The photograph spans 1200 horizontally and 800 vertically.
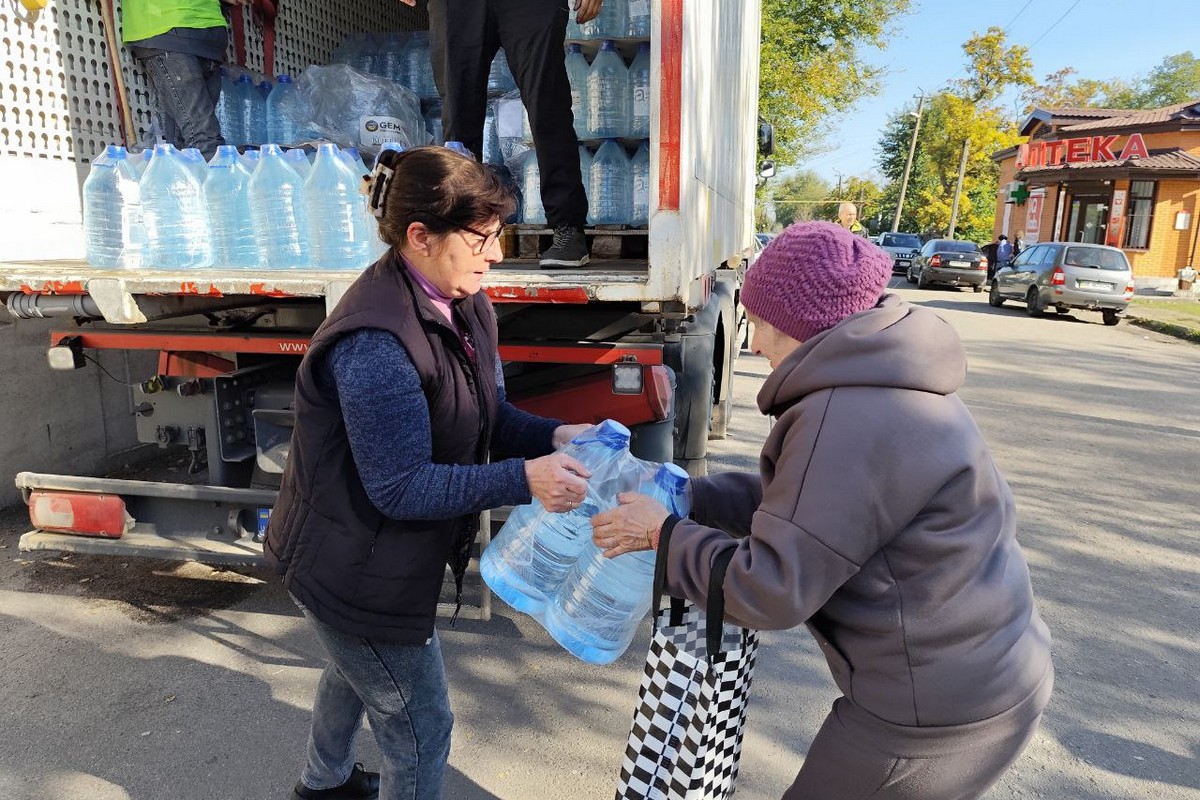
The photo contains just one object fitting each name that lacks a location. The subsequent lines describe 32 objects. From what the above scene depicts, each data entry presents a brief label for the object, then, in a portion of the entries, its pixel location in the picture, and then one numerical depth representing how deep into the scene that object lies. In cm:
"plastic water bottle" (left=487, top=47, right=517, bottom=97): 474
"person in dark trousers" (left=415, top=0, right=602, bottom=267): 353
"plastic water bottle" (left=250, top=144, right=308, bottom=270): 338
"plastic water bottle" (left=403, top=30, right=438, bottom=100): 520
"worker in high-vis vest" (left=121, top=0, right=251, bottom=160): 393
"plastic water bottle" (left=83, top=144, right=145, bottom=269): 346
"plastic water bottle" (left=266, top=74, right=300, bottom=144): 481
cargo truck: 287
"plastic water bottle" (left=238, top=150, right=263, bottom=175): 359
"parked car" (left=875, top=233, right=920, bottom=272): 3250
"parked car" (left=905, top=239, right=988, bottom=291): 2459
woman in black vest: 170
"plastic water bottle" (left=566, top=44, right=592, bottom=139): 423
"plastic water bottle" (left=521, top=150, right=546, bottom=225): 416
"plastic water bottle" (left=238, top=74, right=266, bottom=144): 472
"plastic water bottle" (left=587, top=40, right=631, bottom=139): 414
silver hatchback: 1642
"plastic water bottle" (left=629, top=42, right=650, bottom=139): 412
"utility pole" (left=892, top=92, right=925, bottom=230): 4591
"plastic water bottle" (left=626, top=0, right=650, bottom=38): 411
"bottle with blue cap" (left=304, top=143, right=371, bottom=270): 337
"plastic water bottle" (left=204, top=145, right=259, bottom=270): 344
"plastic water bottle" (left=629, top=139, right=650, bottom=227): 409
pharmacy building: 2686
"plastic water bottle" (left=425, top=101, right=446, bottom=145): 504
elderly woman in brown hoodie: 139
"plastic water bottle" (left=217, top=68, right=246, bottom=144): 466
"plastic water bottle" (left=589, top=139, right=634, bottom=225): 417
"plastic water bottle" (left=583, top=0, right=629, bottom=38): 411
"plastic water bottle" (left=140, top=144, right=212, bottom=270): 343
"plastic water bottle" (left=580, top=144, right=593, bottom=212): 423
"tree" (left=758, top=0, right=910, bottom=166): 1995
